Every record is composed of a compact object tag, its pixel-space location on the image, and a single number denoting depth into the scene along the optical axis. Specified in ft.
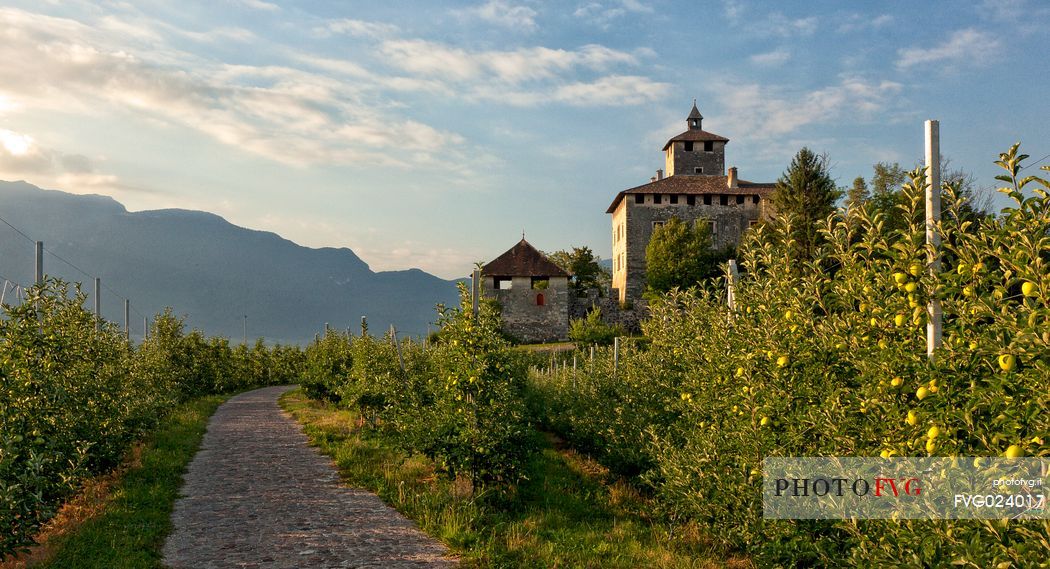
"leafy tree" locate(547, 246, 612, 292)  226.99
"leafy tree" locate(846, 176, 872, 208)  196.56
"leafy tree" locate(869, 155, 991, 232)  98.62
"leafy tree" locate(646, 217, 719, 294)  169.78
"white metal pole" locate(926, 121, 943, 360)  13.19
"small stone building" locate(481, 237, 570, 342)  185.68
